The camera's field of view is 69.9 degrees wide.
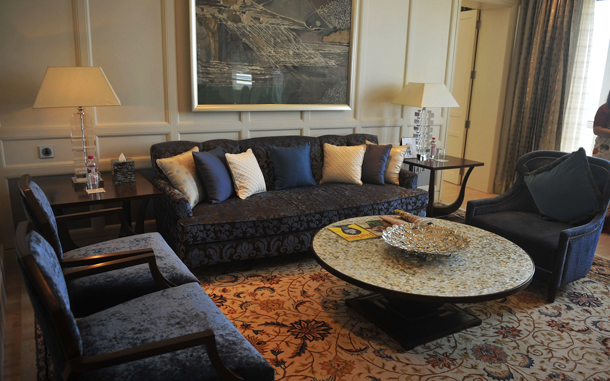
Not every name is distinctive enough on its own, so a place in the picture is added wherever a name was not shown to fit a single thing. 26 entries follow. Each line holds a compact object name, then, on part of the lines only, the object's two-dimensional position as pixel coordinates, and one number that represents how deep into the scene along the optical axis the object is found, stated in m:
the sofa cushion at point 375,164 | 4.02
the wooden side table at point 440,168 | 4.24
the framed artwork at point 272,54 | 3.63
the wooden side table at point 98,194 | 2.72
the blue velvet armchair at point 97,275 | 1.99
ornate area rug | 2.15
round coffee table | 2.04
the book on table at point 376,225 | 2.78
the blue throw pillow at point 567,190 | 3.11
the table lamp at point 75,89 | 2.73
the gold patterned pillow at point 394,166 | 4.11
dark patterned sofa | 2.96
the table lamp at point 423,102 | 4.20
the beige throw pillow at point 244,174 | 3.44
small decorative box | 3.12
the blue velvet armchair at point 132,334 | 1.30
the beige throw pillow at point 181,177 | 3.18
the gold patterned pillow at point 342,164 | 3.95
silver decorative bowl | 2.35
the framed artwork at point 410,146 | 4.64
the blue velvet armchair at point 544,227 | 2.83
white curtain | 4.74
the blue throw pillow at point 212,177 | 3.28
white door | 5.79
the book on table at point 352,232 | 2.67
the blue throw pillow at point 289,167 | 3.73
